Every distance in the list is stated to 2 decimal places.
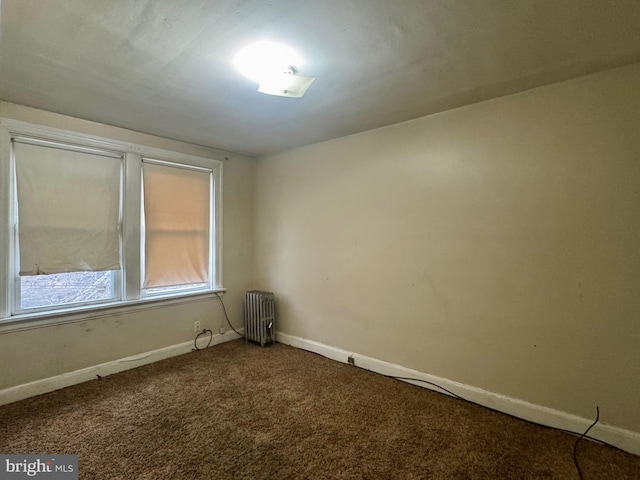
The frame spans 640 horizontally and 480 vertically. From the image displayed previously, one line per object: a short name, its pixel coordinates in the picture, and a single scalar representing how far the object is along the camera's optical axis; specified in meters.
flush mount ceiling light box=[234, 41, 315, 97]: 1.69
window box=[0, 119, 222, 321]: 2.48
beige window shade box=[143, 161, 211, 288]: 3.26
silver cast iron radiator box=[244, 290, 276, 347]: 3.68
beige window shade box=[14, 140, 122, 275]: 2.52
